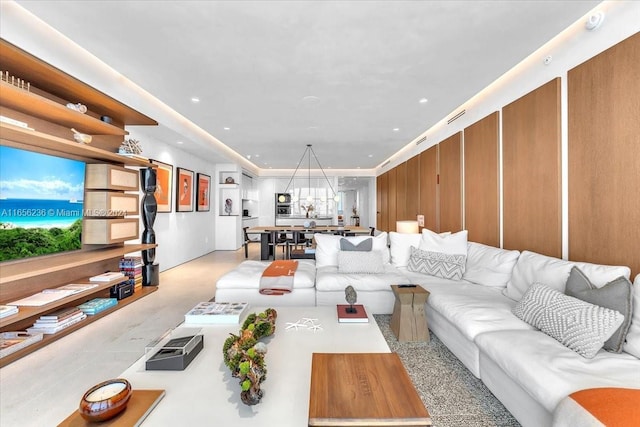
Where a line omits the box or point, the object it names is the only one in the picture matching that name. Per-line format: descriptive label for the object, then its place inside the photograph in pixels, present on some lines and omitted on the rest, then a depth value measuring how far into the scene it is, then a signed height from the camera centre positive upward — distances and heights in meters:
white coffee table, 1.04 -0.75
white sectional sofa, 1.37 -0.73
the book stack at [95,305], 3.12 -1.03
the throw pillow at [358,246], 3.67 -0.39
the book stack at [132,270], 3.94 -0.77
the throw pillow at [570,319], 1.49 -0.60
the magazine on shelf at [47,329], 2.61 -1.07
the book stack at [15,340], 2.24 -1.06
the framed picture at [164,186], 5.20 +0.58
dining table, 6.56 -0.38
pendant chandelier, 7.16 +1.70
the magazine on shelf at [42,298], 2.47 -0.77
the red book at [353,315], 1.95 -0.71
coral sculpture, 1.08 -0.62
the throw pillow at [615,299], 1.53 -0.48
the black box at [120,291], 3.64 -0.99
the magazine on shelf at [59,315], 2.66 -0.99
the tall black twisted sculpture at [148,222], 4.25 -0.10
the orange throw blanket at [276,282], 3.03 -0.73
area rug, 1.62 -1.17
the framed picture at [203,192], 6.98 +0.63
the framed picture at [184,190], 5.96 +0.58
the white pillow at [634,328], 1.50 -0.62
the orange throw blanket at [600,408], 1.00 -0.73
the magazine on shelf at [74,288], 2.84 -0.77
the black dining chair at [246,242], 6.82 -0.63
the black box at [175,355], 1.35 -0.69
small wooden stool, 2.55 -0.92
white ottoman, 3.09 -0.86
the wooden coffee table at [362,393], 1.00 -0.72
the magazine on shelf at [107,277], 3.33 -0.75
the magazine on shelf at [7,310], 2.21 -0.76
